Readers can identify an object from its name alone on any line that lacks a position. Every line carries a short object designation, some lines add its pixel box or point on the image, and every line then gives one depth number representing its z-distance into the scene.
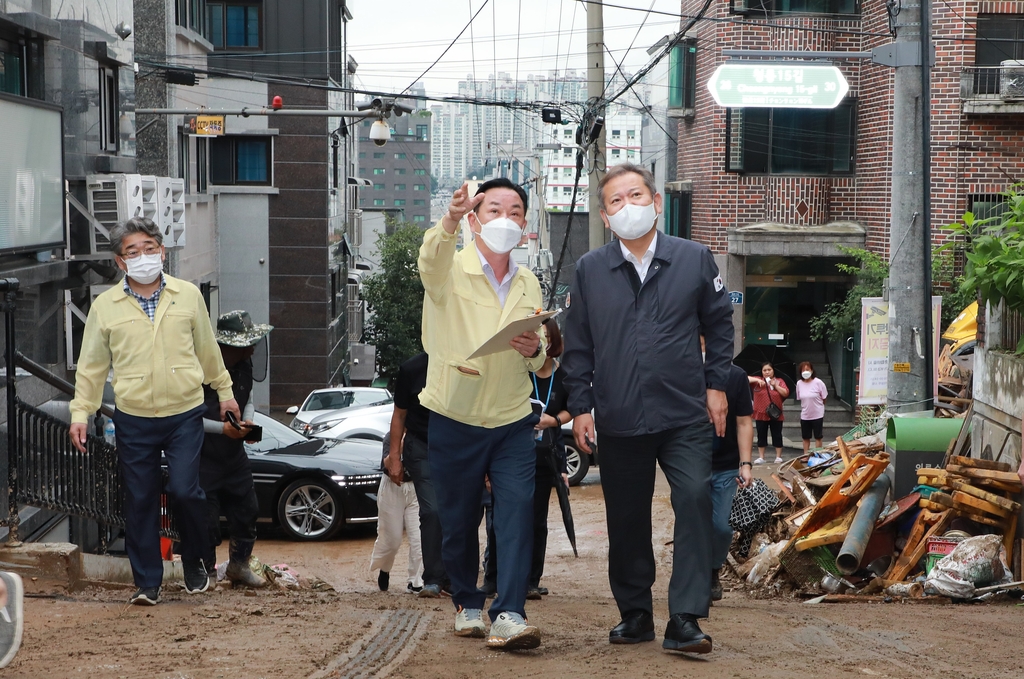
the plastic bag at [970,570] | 7.07
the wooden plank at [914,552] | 7.77
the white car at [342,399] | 23.55
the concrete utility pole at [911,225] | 10.44
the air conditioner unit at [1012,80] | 21.80
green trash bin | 9.03
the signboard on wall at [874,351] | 11.96
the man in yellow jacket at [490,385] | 4.69
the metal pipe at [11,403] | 6.16
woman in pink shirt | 18.70
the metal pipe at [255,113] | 16.78
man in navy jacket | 4.54
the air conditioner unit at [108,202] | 12.56
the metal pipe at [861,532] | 8.02
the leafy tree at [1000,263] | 7.43
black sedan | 12.43
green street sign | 12.28
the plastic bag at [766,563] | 8.88
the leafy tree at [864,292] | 21.09
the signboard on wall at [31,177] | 9.25
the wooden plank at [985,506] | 7.47
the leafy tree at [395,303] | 45.94
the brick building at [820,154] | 22.28
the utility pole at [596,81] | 16.19
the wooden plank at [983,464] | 7.74
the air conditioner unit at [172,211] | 16.77
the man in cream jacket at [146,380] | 5.71
